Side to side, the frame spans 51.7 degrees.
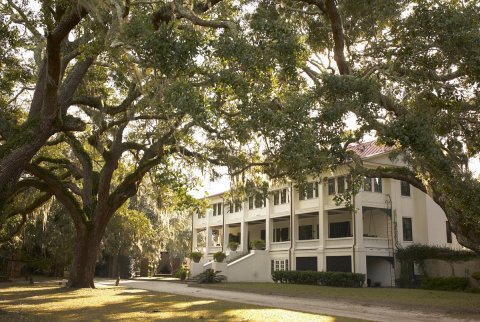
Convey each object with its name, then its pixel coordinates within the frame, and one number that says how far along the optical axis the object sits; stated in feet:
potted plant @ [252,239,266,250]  137.28
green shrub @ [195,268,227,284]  117.39
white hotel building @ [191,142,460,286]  113.70
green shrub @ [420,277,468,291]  97.45
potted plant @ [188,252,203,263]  137.80
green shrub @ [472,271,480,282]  93.42
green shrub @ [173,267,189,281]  136.98
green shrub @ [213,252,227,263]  127.34
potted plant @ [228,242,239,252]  142.51
